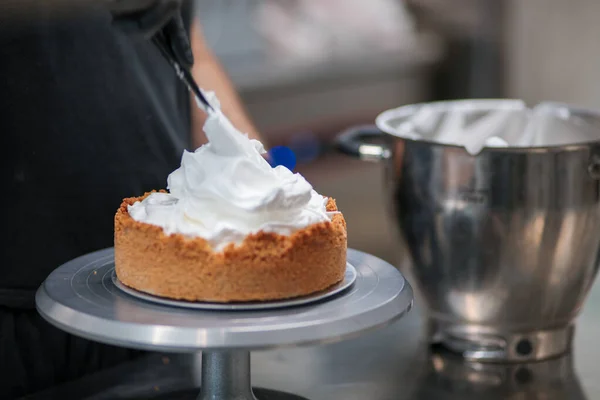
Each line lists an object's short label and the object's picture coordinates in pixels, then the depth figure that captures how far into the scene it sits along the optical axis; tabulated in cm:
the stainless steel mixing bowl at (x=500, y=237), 159
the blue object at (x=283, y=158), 224
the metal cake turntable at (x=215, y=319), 130
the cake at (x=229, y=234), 136
